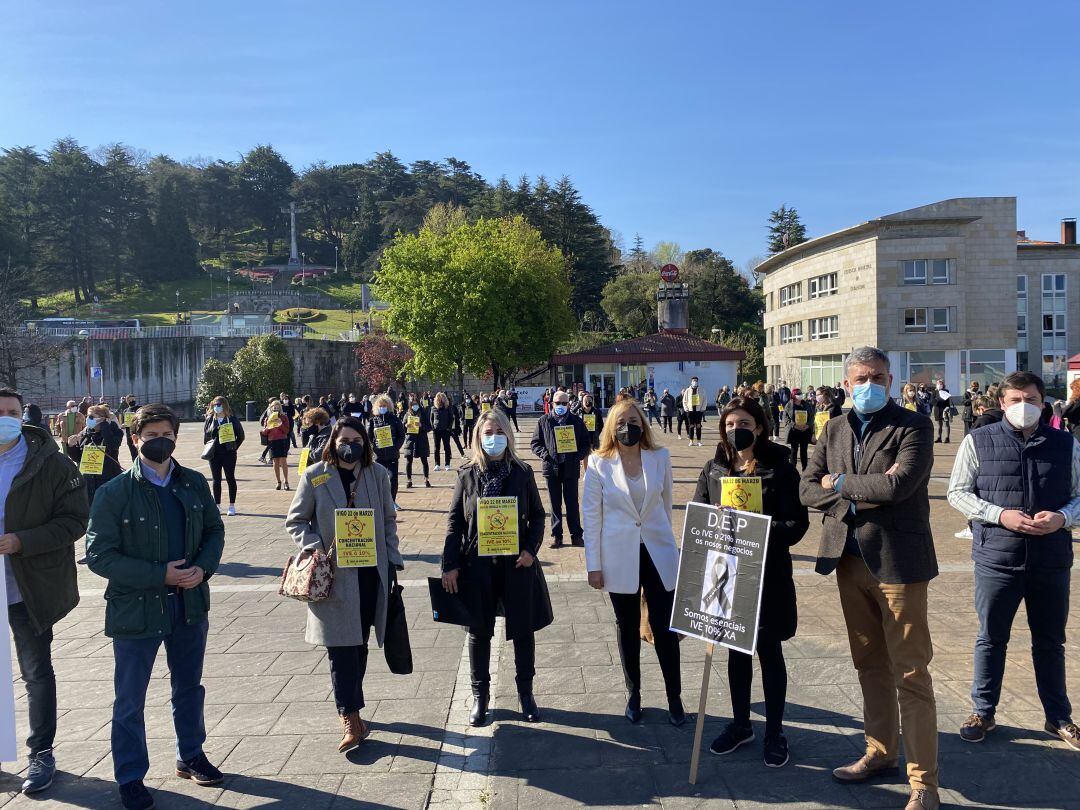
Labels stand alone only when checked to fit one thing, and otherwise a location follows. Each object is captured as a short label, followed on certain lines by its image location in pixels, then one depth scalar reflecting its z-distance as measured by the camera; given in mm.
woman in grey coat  4352
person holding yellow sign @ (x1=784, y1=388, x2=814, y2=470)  15562
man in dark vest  4219
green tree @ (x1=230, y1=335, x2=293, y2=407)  43469
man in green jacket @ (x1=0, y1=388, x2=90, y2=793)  4031
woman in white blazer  4566
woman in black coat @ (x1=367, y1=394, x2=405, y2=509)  12656
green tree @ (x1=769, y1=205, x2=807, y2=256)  79250
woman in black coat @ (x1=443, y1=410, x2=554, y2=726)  4707
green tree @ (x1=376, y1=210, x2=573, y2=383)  39594
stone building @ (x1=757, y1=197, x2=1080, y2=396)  45406
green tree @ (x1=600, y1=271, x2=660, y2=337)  64188
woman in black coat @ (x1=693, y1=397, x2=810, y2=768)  4086
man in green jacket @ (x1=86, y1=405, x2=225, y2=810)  3803
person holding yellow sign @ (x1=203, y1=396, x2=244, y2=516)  12359
